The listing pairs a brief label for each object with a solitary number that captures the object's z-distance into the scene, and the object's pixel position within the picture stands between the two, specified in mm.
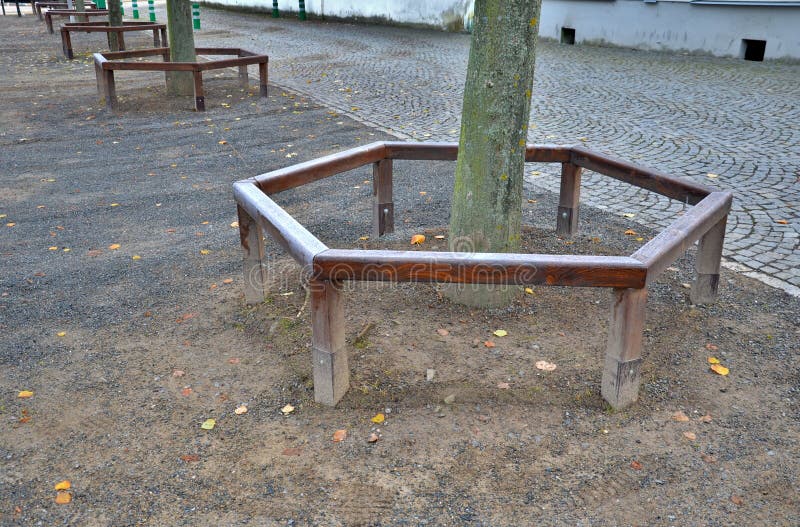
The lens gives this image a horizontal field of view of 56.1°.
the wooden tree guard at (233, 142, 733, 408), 3000
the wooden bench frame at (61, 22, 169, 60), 14539
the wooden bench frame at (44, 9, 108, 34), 18828
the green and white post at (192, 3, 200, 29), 22675
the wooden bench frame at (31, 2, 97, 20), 25881
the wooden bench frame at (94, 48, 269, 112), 9766
